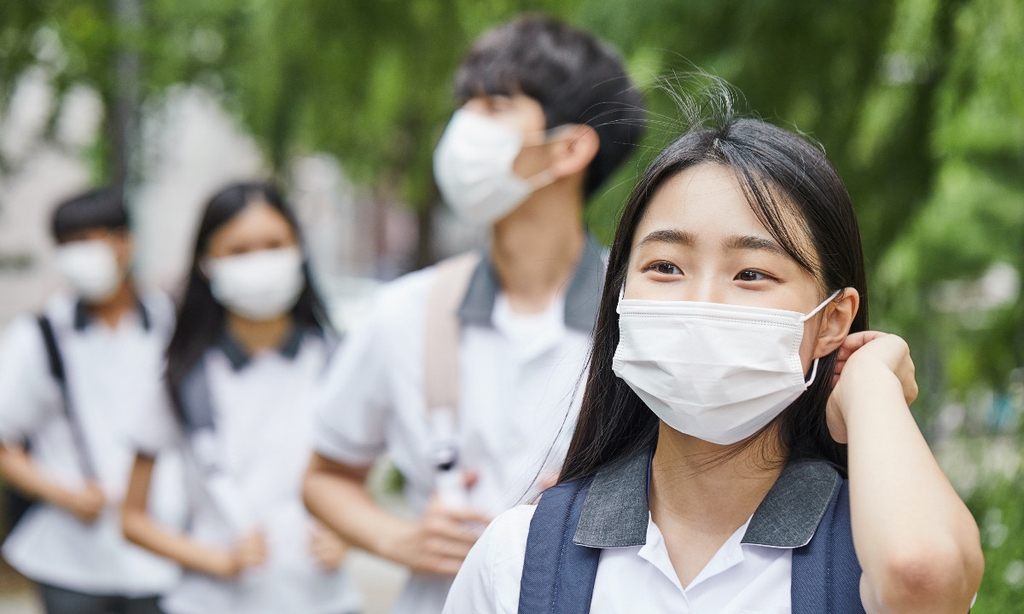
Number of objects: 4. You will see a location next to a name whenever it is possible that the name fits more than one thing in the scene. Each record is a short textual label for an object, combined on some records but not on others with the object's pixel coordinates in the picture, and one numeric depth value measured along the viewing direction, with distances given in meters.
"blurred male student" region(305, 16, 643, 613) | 2.41
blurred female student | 3.34
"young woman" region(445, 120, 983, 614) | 1.53
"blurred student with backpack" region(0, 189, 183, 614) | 4.16
